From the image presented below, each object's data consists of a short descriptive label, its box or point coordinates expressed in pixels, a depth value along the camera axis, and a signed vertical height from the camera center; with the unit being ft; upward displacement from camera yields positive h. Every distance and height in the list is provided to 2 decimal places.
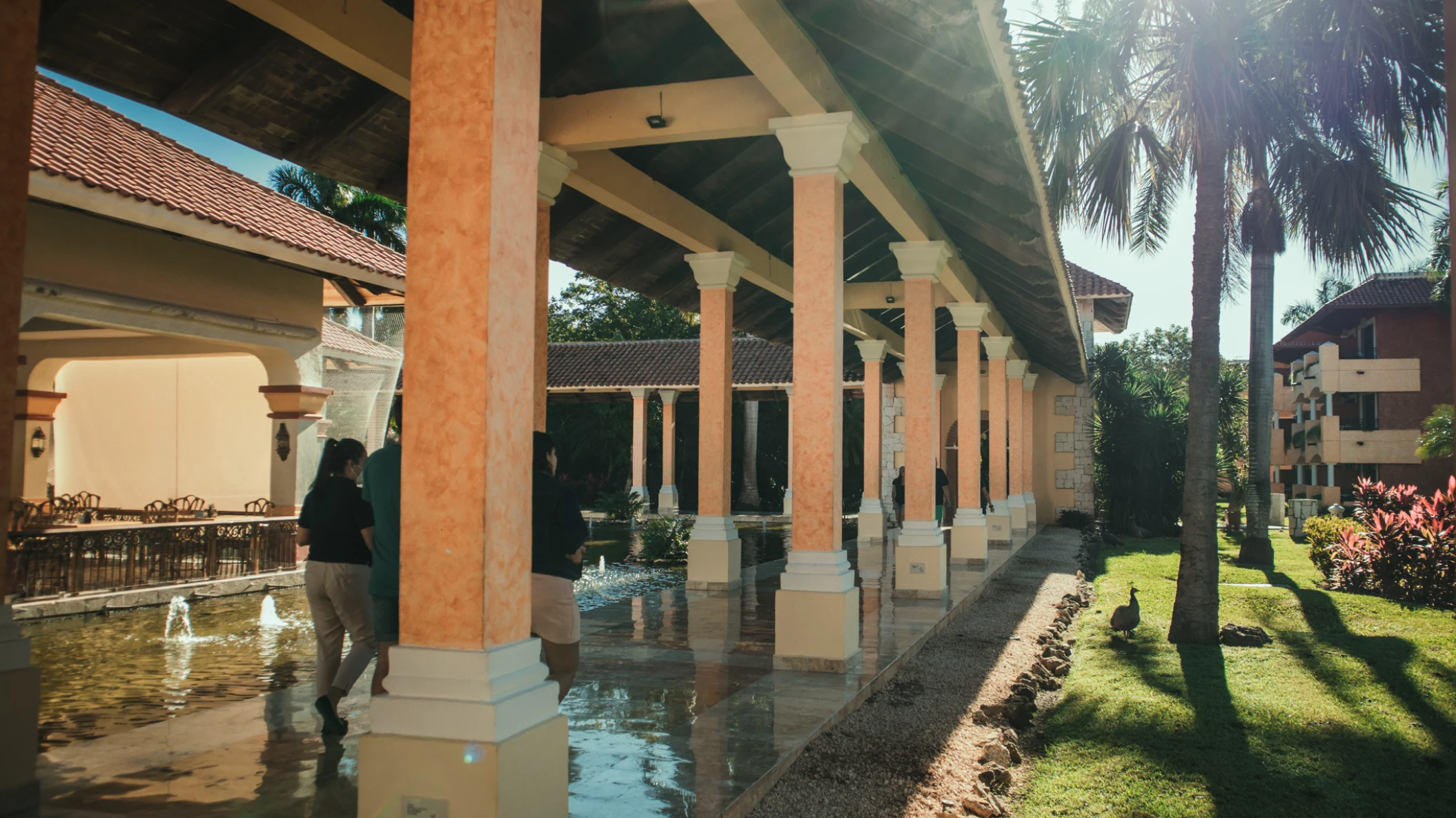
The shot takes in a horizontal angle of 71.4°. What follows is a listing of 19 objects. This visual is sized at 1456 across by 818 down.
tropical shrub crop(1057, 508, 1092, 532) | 74.54 -5.00
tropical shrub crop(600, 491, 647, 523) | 75.77 -3.94
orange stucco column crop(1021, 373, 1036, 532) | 70.64 +0.20
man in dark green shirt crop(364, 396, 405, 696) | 14.88 -1.41
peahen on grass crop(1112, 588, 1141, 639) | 30.73 -5.04
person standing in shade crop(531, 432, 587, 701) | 14.29 -1.61
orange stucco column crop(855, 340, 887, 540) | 57.67 +0.58
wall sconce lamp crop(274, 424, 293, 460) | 45.60 +0.59
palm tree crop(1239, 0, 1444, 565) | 38.19 +13.53
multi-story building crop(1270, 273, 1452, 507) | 92.68 +6.11
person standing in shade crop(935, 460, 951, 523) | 52.75 -2.09
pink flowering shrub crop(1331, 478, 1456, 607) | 37.50 -4.11
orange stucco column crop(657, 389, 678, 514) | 92.68 -0.67
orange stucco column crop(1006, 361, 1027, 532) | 65.31 +0.22
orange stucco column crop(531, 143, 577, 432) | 24.49 +6.23
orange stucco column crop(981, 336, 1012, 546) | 55.06 +0.90
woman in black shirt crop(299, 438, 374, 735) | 16.84 -1.86
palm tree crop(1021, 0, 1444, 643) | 30.71 +12.73
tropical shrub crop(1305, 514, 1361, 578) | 45.75 -4.25
